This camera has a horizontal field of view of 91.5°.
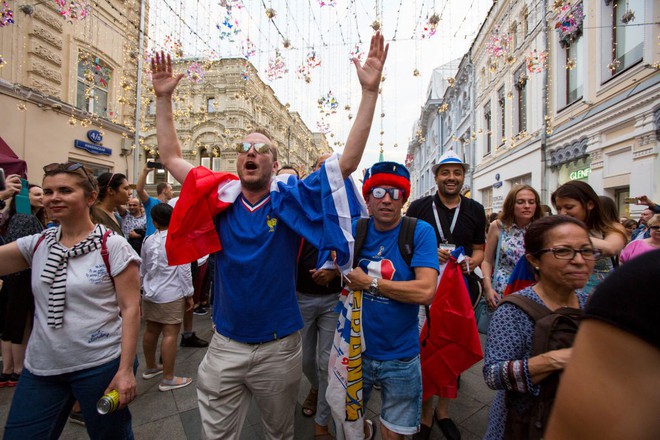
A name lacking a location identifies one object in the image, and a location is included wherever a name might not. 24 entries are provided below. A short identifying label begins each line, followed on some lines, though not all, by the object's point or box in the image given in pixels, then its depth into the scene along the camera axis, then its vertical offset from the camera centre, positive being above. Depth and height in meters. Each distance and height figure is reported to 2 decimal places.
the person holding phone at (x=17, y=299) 3.27 -0.81
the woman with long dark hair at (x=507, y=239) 3.26 -0.17
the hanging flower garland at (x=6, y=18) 6.80 +4.44
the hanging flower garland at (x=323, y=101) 9.02 +3.41
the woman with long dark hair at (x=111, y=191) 3.66 +0.34
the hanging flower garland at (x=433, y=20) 6.12 +3.90
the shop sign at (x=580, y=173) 10.76 +1.73
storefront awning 7.08 +1.24
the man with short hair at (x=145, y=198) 4.76 +0.37
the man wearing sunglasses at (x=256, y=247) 1.79 -0.15
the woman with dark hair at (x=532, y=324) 1.45 -0.50
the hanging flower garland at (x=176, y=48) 7.91 +4.40
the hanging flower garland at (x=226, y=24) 6.50 +4.06
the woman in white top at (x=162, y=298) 3.59 -0.89
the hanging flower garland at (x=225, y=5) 6.08 +4.13
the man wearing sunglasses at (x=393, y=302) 2.03 -0.52
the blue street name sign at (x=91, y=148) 12.12 +2.88
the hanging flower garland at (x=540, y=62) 12.20 +6.22
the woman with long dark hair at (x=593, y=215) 2.61 +0.07
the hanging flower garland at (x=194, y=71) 8.57 +4.13
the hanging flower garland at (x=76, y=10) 8.71 +6.08
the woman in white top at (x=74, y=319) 1.83 -0.59
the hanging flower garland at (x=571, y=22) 9.89 +6.69
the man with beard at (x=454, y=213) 3.25 +0.09
